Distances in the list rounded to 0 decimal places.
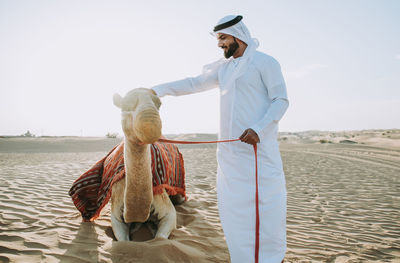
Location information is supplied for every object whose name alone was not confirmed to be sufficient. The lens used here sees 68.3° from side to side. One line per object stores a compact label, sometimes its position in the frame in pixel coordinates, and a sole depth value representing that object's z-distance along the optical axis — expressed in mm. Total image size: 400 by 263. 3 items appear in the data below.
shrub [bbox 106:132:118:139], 40616
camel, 1982
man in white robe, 2404
